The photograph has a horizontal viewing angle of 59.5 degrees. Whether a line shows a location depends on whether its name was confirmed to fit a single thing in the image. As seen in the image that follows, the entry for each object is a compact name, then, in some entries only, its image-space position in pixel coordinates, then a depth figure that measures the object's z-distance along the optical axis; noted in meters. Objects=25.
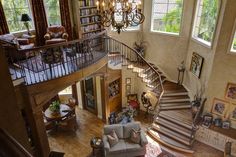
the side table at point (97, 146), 6.94
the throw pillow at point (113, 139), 6.74
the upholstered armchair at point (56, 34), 7.50
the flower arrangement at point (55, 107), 8.04
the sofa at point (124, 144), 6.65
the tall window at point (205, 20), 7.15
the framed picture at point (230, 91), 7.07
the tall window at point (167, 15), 8.62
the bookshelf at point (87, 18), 8.31
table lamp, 6.96
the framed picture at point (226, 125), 7.40
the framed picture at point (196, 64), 7.93
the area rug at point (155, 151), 7.09
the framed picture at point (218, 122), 7.49
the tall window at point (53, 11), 7.99
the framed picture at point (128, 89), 9.67
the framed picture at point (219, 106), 7.42
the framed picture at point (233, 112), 7.25
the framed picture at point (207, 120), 7.55
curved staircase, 7.58
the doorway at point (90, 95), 8.92
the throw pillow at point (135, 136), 6.79
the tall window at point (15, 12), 7.22
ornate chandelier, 4.46
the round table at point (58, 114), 7.85
